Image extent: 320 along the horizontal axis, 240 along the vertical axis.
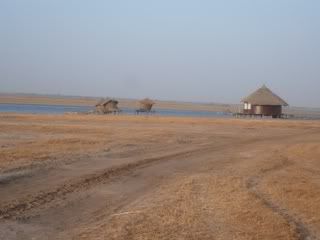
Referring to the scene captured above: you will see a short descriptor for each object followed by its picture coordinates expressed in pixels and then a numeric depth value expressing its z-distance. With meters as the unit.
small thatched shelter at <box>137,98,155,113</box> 94.38
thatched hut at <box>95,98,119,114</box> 87.19
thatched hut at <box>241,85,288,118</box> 81.19
